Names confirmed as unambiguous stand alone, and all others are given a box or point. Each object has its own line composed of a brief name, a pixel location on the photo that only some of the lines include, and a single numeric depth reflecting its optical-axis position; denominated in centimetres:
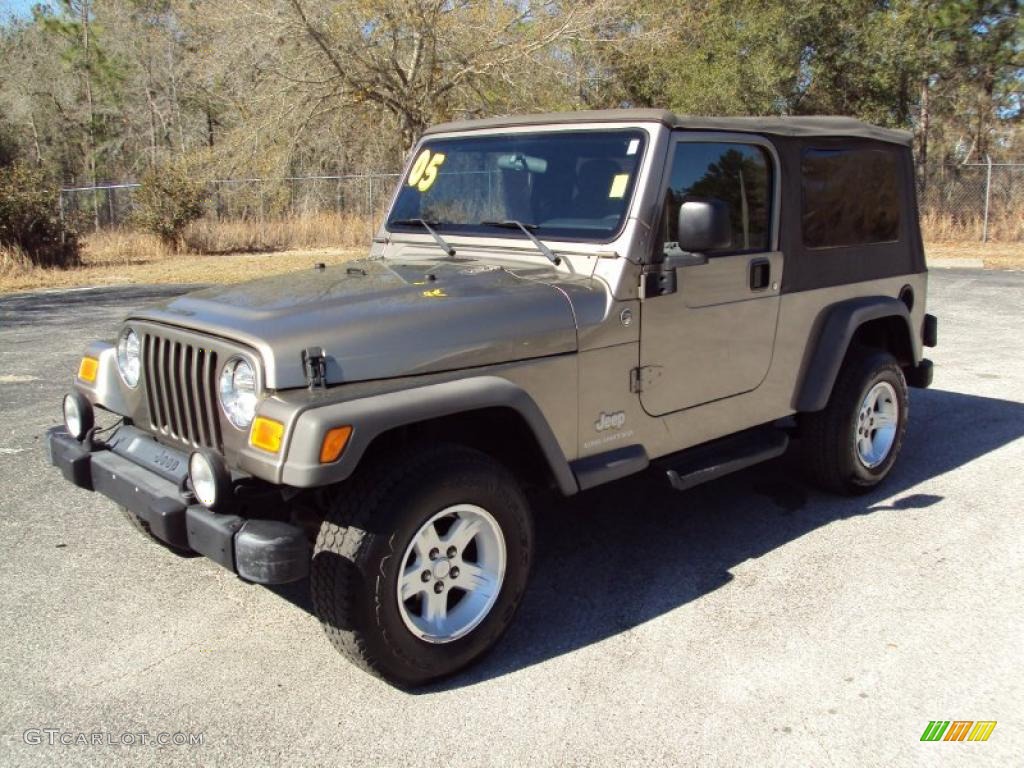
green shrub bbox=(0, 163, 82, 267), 1616
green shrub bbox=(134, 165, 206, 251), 1984
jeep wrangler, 304
